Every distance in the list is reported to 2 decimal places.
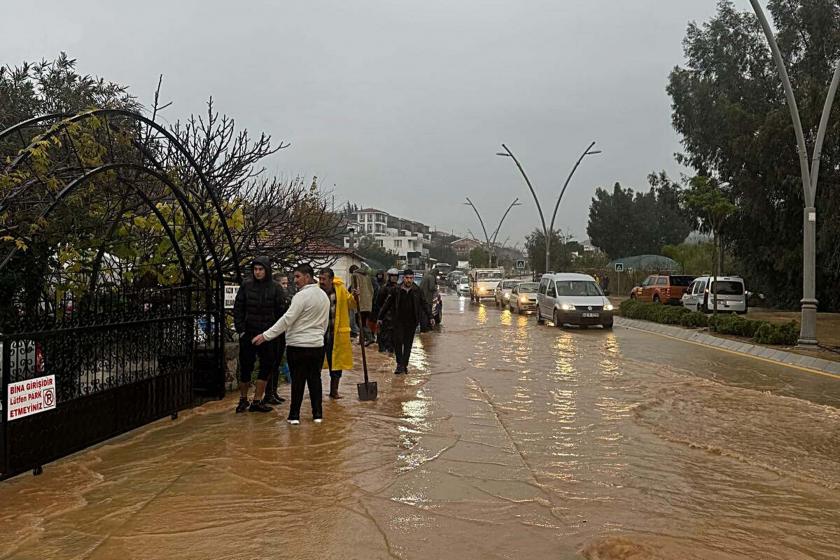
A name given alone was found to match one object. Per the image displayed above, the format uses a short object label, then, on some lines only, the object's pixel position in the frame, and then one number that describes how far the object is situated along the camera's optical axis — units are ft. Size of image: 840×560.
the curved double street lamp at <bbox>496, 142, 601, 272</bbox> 118.72
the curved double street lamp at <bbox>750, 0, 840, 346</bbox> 51.03
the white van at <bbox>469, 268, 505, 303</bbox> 142.92
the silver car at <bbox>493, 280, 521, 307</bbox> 117.78
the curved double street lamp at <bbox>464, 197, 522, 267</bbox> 208.17
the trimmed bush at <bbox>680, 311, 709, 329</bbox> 71.72
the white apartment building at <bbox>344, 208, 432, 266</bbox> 432.66
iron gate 19.17
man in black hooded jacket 28.63
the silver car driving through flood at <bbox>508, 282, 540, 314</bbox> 103.30
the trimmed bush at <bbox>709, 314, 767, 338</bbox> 60.64
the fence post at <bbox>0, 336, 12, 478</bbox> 18.30
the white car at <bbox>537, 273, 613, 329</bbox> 74.74
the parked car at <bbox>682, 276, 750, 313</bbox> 94.89
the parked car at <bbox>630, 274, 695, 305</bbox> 115.44
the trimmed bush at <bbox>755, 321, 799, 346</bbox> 54.80
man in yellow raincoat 32.58
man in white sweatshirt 26.30
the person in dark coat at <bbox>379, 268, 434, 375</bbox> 40.11
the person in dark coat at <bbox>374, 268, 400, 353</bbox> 49.52
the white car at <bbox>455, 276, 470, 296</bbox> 189.47
